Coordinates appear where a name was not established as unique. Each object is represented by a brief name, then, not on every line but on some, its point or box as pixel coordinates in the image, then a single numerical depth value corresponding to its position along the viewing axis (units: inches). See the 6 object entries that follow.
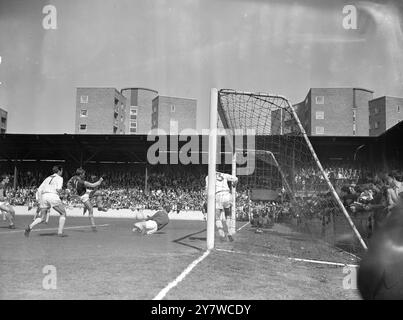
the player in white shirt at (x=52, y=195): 353.1
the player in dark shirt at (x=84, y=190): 400.2
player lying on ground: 393.1
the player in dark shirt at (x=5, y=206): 452.8
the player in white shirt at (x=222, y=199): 327.3
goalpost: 281.2
